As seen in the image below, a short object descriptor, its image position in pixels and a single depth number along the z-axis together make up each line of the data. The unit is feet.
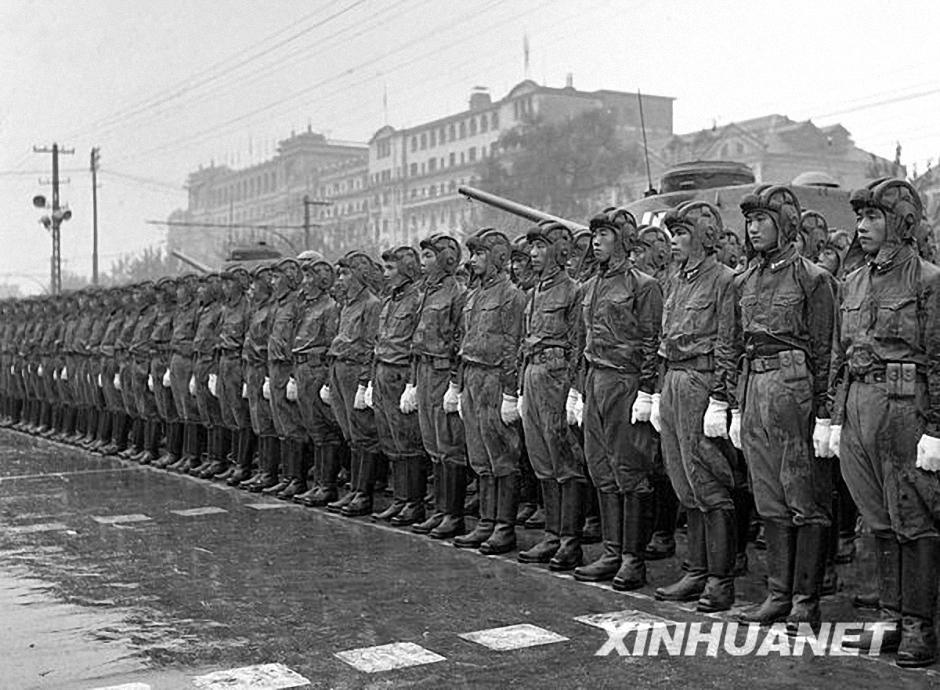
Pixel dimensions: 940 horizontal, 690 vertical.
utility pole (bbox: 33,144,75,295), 133.49
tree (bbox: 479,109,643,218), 165.48
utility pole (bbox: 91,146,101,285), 147.43
